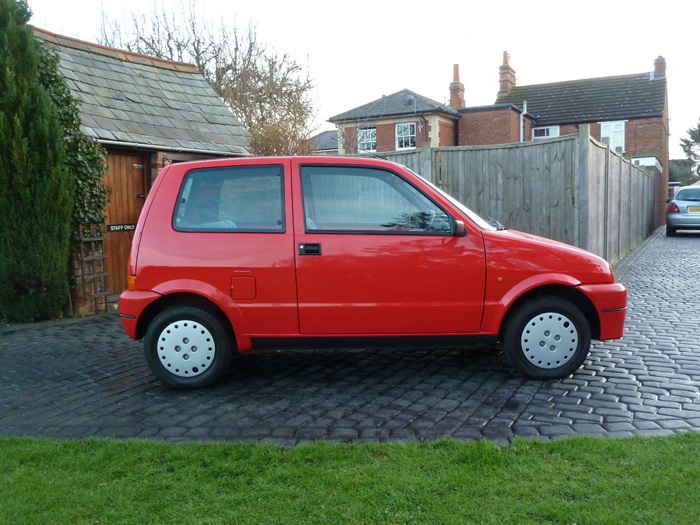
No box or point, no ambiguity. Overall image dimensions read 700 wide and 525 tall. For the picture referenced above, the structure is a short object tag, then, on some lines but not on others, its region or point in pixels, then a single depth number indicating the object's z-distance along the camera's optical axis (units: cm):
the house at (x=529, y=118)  3500
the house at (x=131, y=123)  1021
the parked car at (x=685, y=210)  2175
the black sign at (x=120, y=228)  1017
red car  513
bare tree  2752
